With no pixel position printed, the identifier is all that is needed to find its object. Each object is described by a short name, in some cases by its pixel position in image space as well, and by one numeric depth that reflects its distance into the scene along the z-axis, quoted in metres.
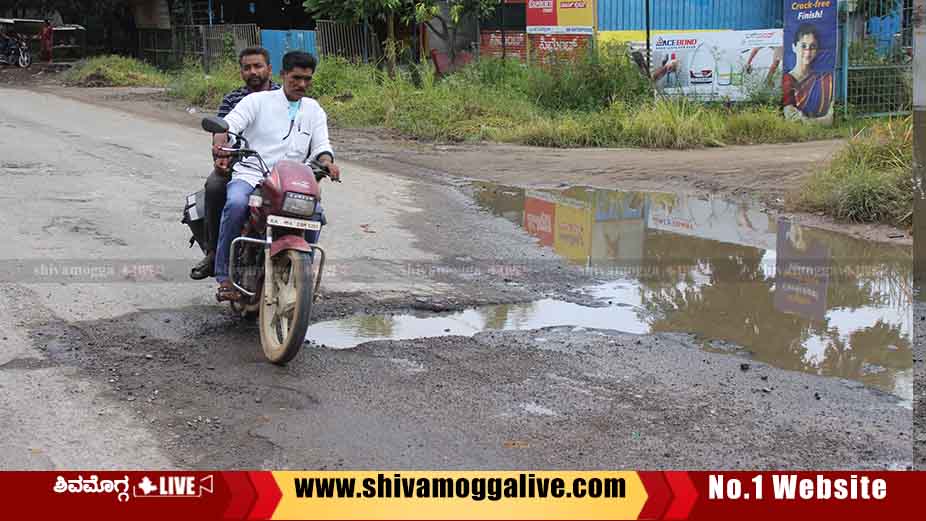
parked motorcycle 31.42
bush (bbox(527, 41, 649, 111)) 17.27
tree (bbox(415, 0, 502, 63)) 21.33
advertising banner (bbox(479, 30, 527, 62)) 22.52
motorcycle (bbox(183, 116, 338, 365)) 5.43
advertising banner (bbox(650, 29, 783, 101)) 16.83
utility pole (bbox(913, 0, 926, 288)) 8.48
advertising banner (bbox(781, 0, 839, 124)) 15.42
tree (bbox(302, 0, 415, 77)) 21.84
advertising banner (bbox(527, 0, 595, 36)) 21.05
